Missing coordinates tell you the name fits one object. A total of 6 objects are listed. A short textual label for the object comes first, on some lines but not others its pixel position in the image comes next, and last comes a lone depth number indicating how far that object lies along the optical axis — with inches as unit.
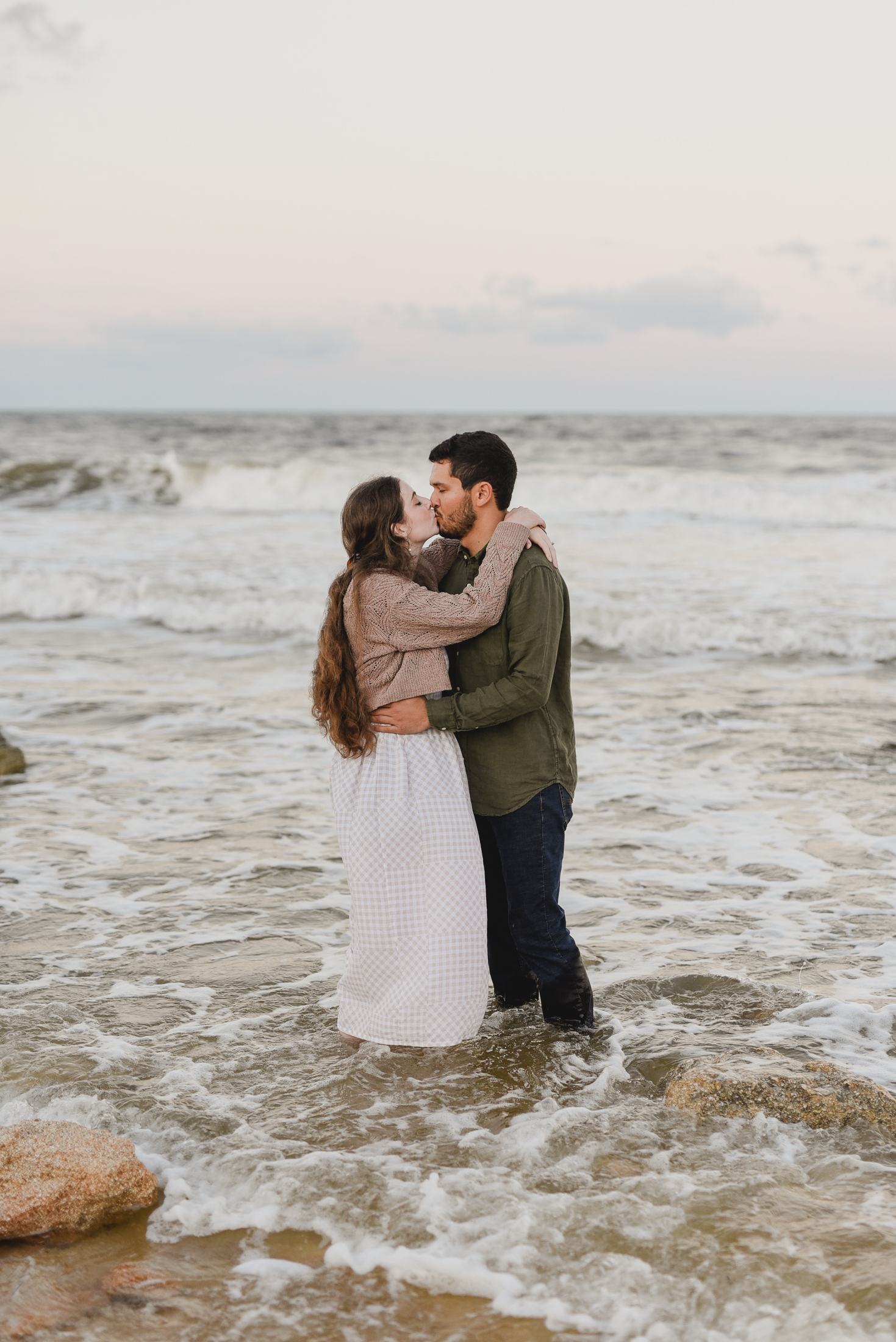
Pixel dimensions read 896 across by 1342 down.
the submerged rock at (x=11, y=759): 280.5
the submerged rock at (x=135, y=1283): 103.9
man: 139.3
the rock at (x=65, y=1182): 111.3
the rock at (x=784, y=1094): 130.6
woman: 139.5
